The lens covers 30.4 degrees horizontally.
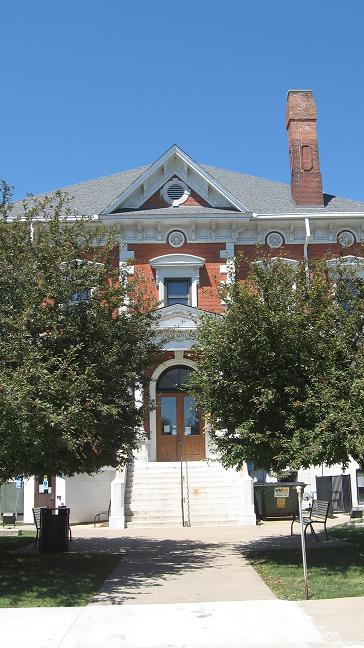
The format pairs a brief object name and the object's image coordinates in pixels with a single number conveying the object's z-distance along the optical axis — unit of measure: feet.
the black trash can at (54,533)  44.73
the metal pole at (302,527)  28.60
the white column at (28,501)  68.49
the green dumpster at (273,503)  59.57
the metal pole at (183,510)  56.40
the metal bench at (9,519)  63.93
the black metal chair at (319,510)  44.40
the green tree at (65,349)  31.71
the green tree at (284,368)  34.47
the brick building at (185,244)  67.62
